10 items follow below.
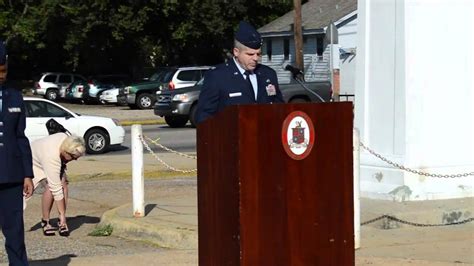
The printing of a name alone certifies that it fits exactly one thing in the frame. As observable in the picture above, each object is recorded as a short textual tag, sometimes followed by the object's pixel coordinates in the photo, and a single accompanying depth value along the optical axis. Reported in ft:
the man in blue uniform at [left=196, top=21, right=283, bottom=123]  19.37
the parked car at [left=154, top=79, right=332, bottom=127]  90.84
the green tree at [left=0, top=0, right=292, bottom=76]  161.07
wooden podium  15.74
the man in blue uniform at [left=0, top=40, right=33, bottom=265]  21.93
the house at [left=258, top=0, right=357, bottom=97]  160.56
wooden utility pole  135.63
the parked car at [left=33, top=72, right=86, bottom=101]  167.53
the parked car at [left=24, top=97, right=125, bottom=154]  65.87
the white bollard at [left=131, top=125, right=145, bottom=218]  34.65
